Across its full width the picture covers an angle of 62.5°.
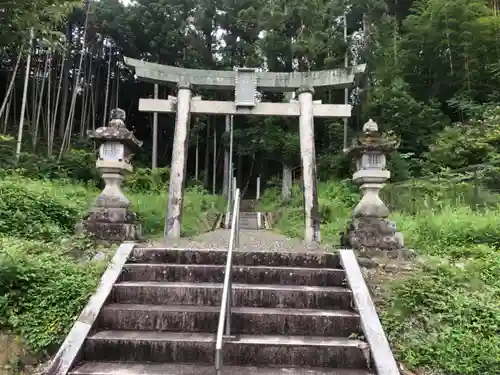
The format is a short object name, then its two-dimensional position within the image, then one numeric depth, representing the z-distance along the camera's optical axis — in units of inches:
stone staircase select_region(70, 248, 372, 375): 120.6
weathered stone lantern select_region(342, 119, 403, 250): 193.5
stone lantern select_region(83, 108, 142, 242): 199.8
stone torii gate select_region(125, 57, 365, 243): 283.7
